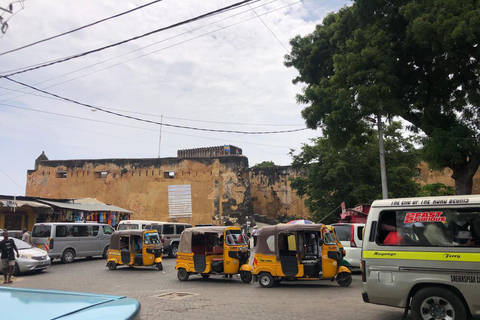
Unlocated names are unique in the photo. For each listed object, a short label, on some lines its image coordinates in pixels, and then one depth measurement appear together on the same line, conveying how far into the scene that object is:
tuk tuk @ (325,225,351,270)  11.31
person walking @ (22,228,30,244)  17.69
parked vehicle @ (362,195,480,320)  6.12
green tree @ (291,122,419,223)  22.17
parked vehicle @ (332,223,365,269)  13.98
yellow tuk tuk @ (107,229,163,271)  15.84
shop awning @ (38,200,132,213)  22.97
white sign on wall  32.91
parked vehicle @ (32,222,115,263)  17.88
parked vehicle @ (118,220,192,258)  21.36
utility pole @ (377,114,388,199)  14.77
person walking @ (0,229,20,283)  12.33
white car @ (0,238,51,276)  14.64
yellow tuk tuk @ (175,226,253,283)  12.43
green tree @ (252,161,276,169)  50.70
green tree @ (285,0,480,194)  12.48
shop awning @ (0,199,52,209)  20.12
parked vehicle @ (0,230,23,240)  19.83
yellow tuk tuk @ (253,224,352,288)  10.95
